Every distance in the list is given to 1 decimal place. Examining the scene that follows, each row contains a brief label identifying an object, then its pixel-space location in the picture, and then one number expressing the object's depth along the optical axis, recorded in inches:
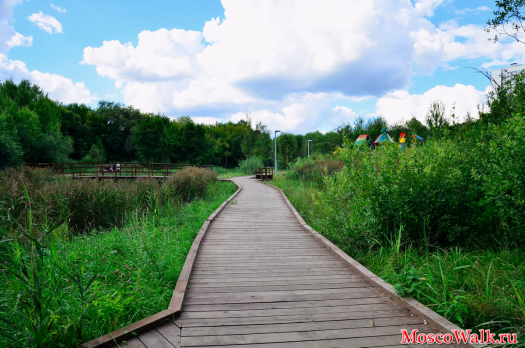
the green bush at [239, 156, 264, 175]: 1328.7
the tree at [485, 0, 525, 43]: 315.6
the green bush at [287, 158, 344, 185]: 662.5
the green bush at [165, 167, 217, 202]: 518.0
